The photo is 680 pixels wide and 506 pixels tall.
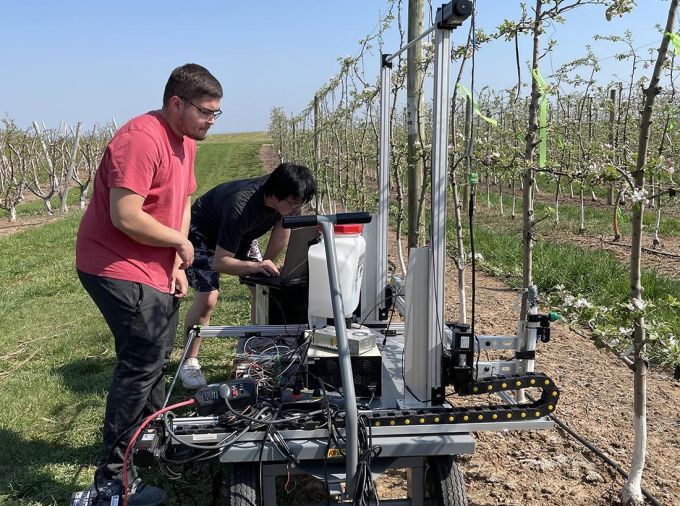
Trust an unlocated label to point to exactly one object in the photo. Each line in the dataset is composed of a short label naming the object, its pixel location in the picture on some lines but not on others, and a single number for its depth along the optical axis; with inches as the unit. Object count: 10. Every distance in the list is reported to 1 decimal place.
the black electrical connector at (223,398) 92.5
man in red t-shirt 96.7
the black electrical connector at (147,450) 85.2
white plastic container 118.3
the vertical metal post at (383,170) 141.8
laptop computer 142.1
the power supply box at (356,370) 101.7
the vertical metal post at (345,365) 74.7
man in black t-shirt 139.9
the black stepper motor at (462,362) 89.5
